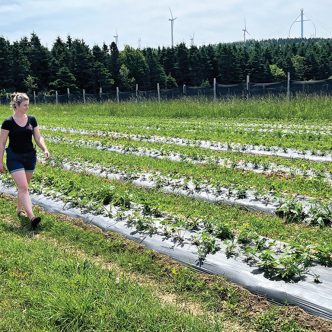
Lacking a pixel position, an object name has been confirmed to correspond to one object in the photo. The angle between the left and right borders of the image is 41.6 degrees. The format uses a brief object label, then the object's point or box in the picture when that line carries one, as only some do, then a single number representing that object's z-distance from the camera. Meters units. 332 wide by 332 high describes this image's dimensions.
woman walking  5.82
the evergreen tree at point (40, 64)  45.44
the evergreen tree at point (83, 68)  43.88
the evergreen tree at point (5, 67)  43.72
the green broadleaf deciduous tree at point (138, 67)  46.91
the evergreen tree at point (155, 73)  46.41
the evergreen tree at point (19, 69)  43.88
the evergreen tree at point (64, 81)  42.47
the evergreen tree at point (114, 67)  46.38
